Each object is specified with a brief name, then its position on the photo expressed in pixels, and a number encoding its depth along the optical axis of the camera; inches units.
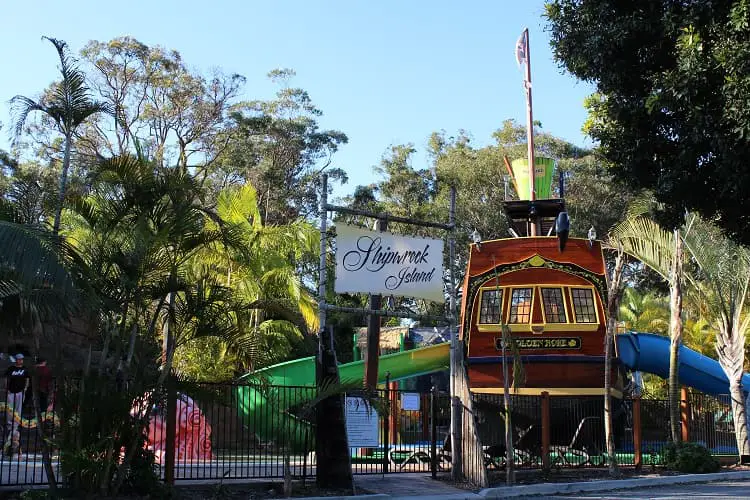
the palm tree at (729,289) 770.8
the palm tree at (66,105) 443.5
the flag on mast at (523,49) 1000.2
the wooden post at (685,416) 743.7
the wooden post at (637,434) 689.0
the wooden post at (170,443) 475.8
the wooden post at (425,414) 645.9
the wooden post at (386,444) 589.1
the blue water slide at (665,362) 913.5
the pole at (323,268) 556.4
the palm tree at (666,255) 734.5
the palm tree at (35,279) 347.9
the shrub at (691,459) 696.4
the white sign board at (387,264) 590.6
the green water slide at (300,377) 514.6
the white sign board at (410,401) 631.8
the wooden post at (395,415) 623.2
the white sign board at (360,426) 566.9
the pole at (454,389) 598.2
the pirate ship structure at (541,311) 794.8
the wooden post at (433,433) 604.4
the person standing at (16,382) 489.7
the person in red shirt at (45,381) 466.0
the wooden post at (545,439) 638.5
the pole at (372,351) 631.2
